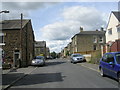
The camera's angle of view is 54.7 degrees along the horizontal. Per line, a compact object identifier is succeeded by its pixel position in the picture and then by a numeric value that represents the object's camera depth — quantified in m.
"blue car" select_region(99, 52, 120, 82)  6.37
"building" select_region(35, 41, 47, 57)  53.06
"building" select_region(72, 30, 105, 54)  36.51
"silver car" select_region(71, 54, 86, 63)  20.40
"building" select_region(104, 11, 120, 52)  18.01
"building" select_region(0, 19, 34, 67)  16.74
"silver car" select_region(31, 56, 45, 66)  16.89
